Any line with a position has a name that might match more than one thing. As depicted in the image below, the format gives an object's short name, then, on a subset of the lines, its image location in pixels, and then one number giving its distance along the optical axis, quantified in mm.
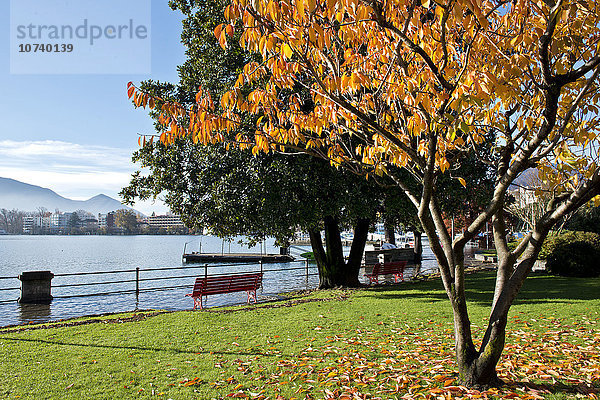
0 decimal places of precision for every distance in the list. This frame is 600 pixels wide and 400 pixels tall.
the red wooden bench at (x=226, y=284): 12117
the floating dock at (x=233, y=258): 44750
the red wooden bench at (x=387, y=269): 15956
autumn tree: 3734
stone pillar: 14164
